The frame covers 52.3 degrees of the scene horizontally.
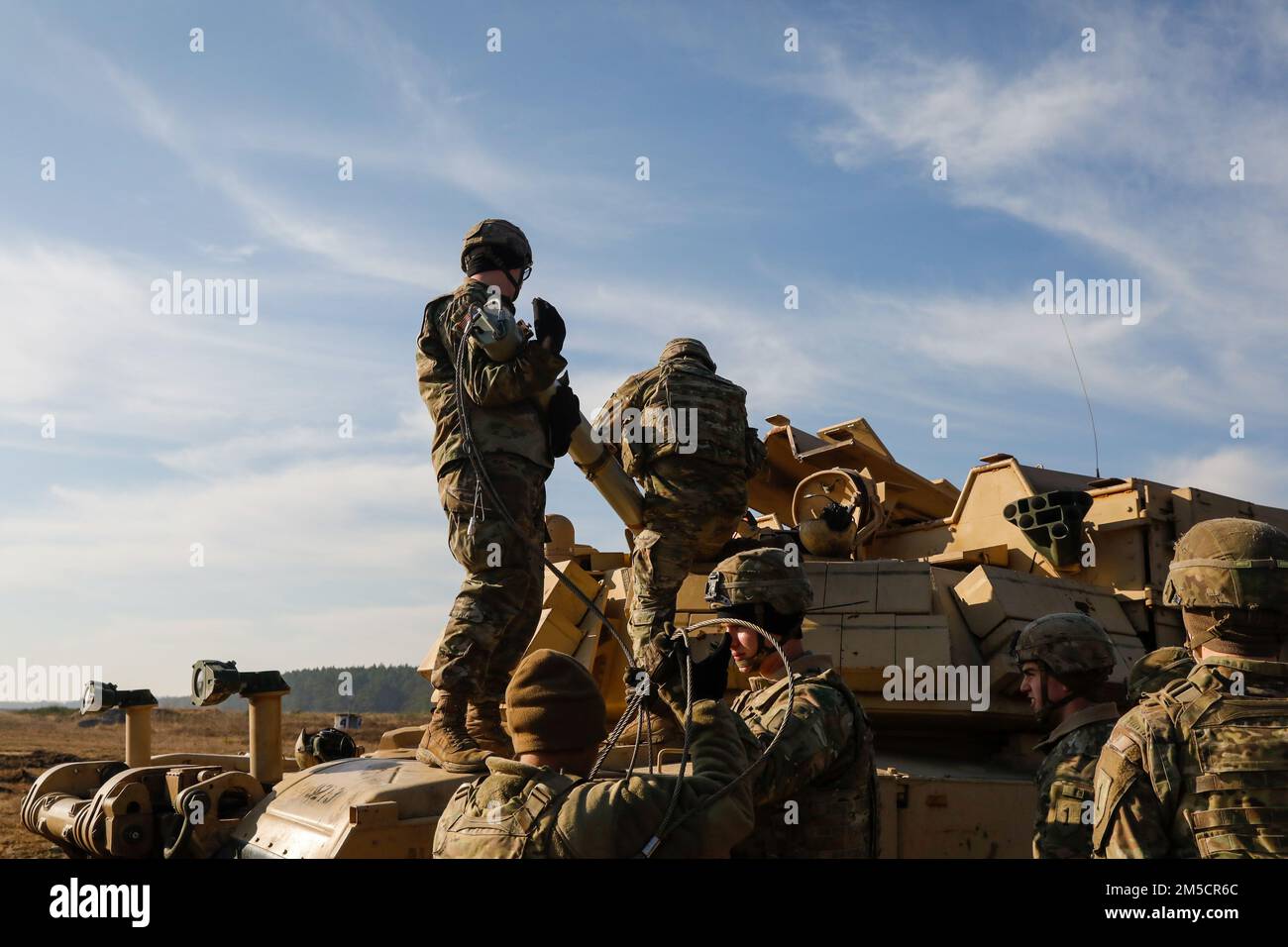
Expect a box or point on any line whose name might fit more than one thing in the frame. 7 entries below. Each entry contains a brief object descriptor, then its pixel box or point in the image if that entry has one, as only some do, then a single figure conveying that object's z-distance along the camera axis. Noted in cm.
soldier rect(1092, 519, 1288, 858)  298
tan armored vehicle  542
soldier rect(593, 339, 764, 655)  625
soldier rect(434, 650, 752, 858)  301
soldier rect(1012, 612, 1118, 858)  397
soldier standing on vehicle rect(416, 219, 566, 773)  513
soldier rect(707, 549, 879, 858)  381
